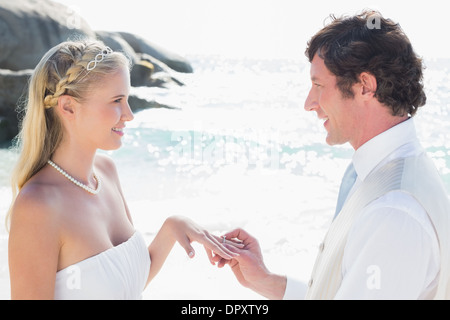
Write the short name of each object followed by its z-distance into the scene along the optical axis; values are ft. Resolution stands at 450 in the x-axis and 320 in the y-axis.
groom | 5.77
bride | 7.59
